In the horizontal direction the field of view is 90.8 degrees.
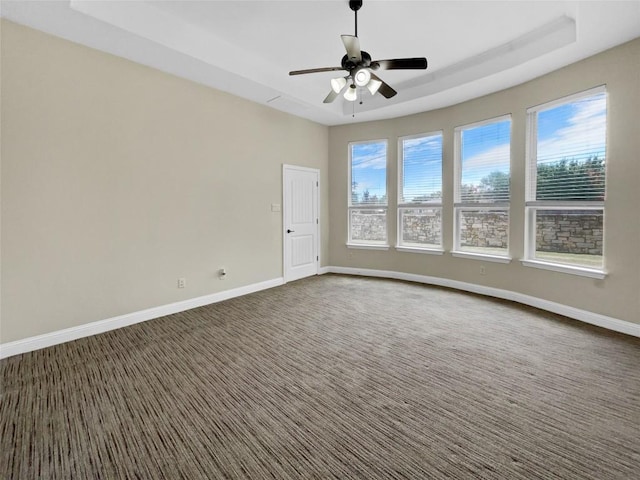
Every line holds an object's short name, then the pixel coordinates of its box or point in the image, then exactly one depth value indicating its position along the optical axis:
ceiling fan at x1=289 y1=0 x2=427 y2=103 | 2.84
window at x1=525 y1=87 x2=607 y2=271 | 3.54
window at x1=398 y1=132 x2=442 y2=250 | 5.45
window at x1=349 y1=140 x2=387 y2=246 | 6.07
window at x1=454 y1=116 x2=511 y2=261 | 4.60
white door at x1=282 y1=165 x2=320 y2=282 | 5.62
